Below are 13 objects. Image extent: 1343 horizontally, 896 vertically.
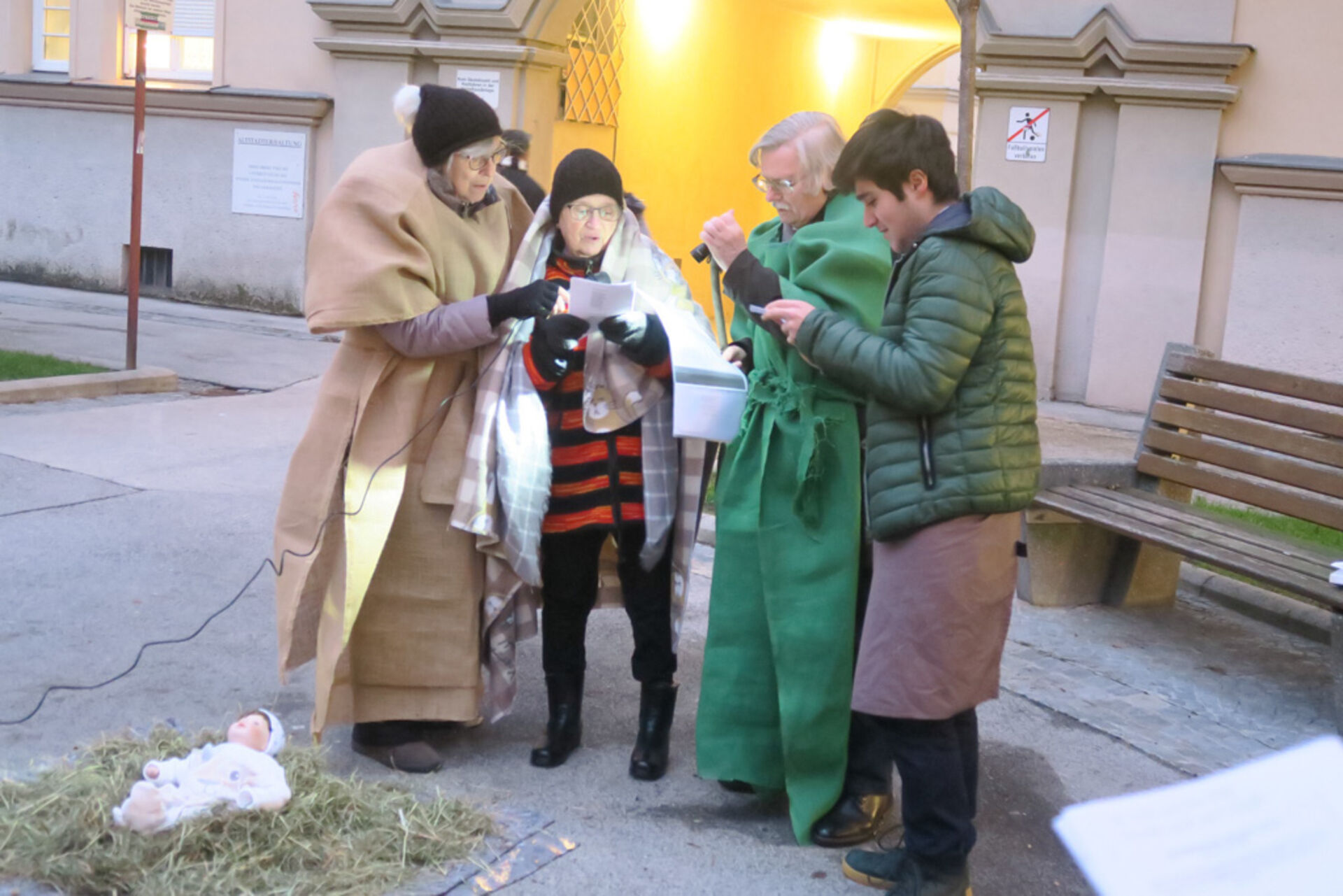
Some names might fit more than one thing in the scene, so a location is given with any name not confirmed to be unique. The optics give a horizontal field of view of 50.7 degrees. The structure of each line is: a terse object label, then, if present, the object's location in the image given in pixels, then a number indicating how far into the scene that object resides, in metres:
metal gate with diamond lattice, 12.03
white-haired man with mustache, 3.33
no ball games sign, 9.90
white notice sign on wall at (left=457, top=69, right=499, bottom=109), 11.36
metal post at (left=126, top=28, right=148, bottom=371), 8.57
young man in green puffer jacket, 2.91
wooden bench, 4.81
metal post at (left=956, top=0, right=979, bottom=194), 6.30
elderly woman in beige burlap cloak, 3.48
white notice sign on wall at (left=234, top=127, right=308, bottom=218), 12.23
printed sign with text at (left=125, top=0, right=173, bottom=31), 8.33
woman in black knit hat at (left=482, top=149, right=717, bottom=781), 3.60
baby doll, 2.93
